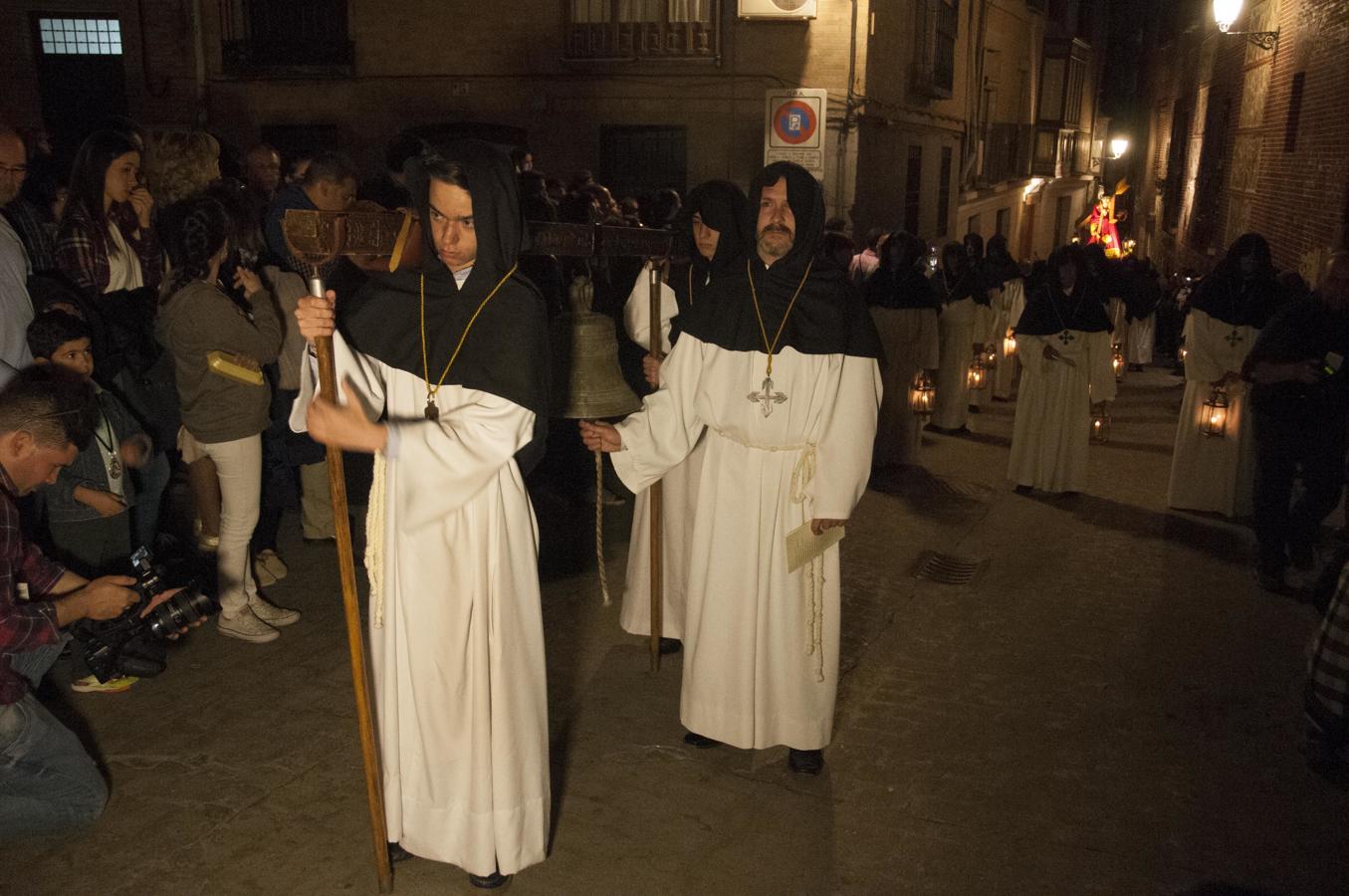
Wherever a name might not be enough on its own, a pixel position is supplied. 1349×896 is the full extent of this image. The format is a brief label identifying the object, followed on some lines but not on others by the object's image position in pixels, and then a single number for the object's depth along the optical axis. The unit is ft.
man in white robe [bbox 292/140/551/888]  10.42
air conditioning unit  46.44
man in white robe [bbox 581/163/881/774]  13.57
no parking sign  38.24
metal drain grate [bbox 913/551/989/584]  22.03
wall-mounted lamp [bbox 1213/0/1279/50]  42.86
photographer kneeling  11.98
